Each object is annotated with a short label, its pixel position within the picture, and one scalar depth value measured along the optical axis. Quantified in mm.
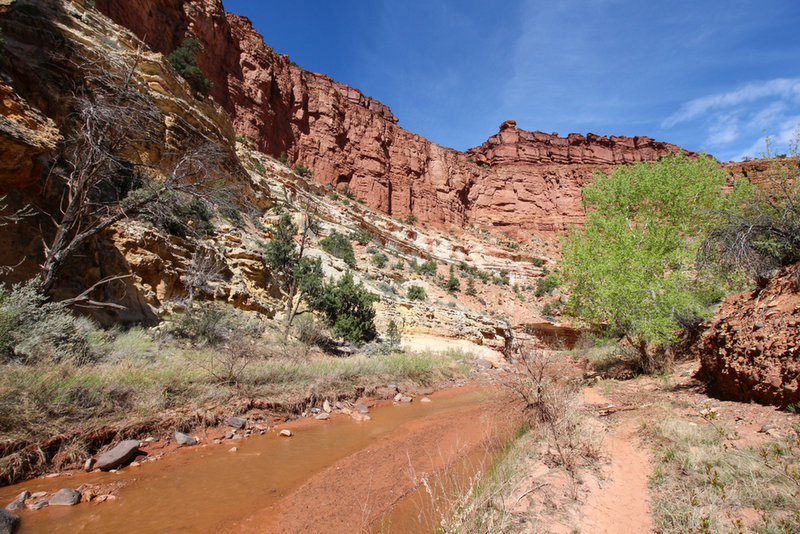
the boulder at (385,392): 9031
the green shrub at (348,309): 14000
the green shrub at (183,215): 6941
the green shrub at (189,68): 23031
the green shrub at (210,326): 8617
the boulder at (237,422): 5540
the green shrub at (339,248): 24345
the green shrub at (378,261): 28553
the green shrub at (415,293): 22609
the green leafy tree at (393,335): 15048
